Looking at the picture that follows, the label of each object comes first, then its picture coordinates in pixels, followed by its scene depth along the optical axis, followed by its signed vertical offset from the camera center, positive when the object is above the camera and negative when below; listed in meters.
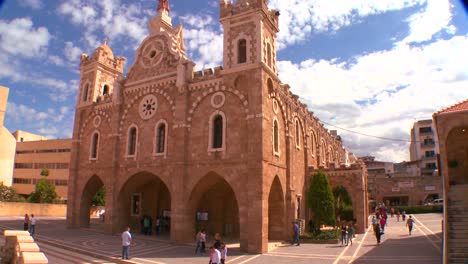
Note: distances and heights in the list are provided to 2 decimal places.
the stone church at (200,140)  21.55 +3.27
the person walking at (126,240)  16.86 -2.71
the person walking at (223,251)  13.54 -2.54
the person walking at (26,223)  24.54 -2.78
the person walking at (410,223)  25.92 -2.68
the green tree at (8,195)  44.62 -1.46
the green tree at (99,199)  47.12 -1.96
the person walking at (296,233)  22.23 -2.97
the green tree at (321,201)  24.72 -1.02
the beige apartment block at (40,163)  60.78 +3.79
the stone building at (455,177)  15.69 +0.75
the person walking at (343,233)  22.27 -2.94
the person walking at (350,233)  22.23 -2.92
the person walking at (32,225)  24.11 -2.85
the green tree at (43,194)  47.36 -1.38
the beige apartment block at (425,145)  68.31 +8.58
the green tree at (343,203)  29.77 -1.41
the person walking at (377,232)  21.72 -2.79
